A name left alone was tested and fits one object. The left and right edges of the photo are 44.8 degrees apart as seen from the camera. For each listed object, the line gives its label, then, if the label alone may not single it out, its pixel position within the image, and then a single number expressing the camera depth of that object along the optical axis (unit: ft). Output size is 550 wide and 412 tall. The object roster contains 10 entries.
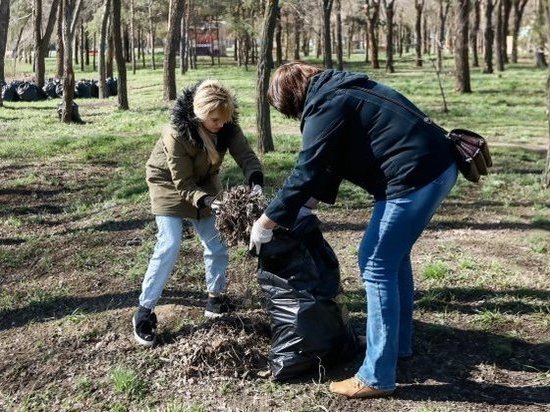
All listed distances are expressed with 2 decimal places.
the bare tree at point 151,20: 119.48
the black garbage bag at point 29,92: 76.81
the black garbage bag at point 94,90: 79.81
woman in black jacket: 9.70
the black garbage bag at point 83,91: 79.25
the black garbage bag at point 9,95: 77.05
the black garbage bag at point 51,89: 81.15
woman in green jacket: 12.07
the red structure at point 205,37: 150.52
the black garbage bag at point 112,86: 82.90
